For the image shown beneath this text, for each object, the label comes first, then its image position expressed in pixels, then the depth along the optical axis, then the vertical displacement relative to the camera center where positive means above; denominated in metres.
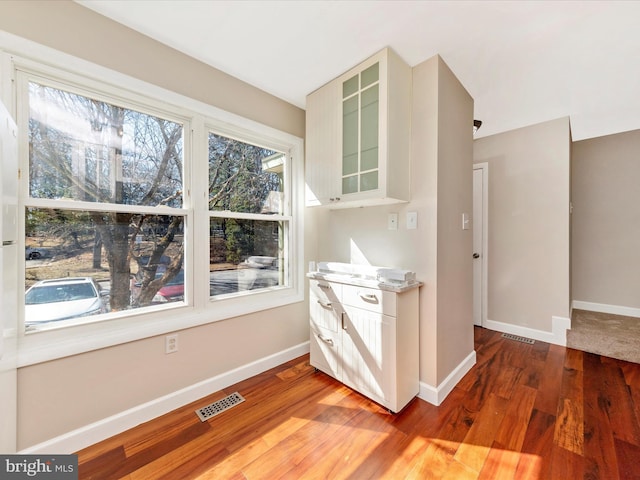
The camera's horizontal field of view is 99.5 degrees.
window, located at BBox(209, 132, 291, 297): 2.19 +0.20
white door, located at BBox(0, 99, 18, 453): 1.07 -0.21
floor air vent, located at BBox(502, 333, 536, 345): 2.96 -1.12
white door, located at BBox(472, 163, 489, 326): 3.34 -0.02
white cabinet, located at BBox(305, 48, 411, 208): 1.86 +0.79
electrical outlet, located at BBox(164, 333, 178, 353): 1.85 -0.71
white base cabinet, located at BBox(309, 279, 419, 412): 1.80 -0.73
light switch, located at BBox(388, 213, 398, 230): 2.15 +0.14
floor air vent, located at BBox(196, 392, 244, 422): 1.81 -1.17
